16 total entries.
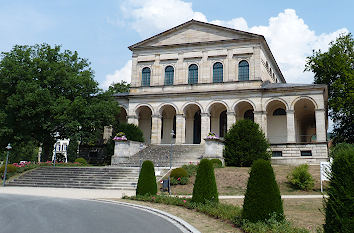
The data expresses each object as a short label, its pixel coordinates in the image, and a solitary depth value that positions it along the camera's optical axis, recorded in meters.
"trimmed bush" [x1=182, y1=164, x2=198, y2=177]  22.78
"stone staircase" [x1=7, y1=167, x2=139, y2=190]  23.03
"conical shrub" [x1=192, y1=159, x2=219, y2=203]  12.70
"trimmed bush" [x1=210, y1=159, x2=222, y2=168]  25.27
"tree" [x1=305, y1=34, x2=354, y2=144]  38.34
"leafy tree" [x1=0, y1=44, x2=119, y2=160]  30.14
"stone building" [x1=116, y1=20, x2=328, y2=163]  33.66
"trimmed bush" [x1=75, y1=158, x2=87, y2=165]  34.25
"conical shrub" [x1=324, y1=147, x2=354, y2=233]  5.50
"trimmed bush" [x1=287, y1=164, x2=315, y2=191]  18.55
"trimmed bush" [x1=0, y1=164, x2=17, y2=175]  27.04
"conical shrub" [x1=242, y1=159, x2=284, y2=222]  8.45
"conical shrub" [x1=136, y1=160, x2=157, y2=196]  16.34
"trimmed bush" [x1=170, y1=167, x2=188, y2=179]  21.42
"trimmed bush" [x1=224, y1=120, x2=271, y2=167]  26.70
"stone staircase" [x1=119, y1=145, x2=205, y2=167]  29.81
